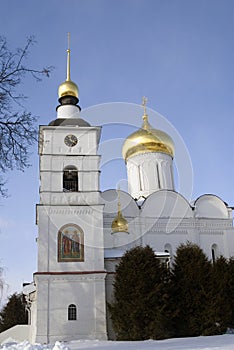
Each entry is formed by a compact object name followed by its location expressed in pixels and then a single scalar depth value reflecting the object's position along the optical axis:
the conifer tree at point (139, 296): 15.62
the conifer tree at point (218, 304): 15.69
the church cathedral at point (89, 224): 17.23
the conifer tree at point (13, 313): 29.20
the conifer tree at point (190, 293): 15.92
